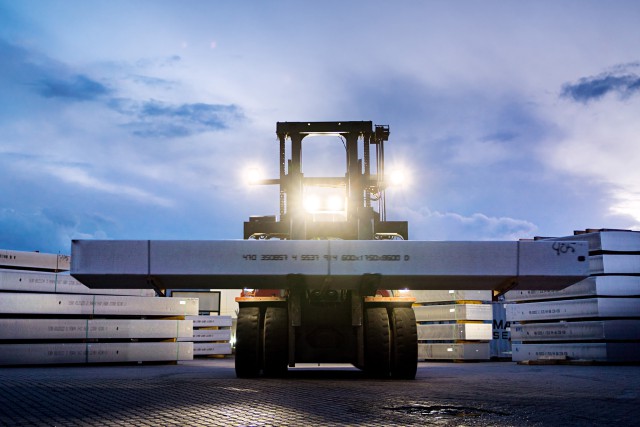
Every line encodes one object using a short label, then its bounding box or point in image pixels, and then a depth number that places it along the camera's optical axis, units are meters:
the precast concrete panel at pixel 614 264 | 13.73
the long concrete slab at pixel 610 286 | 13.70
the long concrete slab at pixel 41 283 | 14.23
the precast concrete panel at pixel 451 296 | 16.72
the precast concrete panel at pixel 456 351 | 16.34
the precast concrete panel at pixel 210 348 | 22.05
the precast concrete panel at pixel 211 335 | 22.12
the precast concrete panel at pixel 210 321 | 22.36
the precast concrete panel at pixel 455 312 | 16.41
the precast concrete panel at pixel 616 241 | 13.81
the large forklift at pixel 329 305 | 8.34
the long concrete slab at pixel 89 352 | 13.85
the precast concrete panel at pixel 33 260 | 14.77
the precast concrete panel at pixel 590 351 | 13.34
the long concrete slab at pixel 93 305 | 14.08
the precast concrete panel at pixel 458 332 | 16.31
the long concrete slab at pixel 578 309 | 13.61
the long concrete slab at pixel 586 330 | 13.46
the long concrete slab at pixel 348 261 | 7.15
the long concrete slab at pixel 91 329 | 13.96
